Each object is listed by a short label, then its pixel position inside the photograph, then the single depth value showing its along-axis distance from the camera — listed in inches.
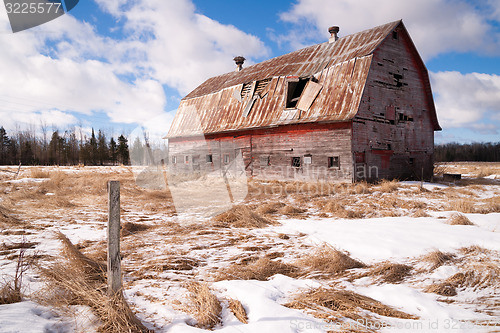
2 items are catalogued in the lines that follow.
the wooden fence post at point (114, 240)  99.7
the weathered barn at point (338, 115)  515.8
